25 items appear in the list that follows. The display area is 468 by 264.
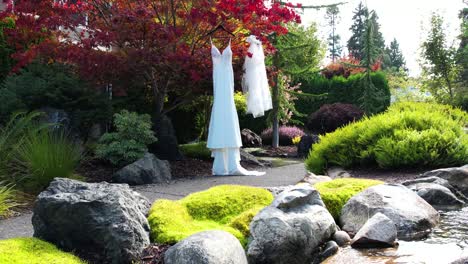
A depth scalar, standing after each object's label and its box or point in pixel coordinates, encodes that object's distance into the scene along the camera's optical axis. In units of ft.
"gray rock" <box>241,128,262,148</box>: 48.08
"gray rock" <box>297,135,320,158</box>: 41.83
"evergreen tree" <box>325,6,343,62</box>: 200.85
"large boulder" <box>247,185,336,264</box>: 13.34
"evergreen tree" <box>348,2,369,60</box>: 175.58
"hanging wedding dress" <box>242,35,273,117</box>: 30.48
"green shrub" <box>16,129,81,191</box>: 21.22
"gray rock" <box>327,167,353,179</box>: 24.90
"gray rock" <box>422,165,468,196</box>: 22.25
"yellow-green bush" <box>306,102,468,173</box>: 24.39
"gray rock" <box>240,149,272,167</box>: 34.73
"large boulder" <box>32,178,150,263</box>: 12.33
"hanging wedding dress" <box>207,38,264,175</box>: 28.99
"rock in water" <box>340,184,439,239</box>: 16.48
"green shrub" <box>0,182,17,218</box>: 17.25
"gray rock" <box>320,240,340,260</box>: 14.25
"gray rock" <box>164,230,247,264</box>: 11.55
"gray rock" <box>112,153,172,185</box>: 25.44
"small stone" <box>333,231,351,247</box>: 15.26
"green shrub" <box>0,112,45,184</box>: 20.74
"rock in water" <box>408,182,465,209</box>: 20.44
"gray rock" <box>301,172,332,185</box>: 22.43
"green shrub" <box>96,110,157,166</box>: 28.35
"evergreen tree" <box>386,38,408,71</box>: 223.71
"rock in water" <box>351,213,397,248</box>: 14.60
